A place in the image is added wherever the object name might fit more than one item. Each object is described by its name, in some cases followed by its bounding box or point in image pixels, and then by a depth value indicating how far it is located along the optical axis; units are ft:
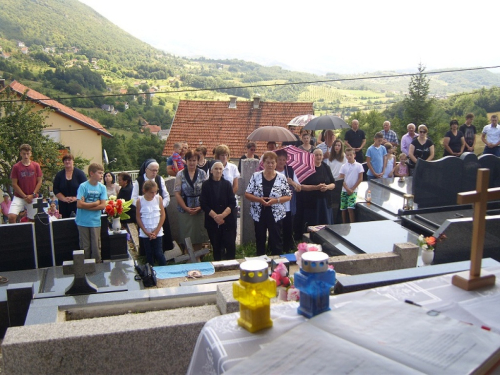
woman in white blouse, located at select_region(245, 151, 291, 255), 25.58
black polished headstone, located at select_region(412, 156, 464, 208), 29.53
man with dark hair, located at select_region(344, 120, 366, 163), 39.17
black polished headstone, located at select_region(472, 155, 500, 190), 30.66
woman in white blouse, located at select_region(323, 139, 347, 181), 31.58
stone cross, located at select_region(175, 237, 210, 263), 26.73
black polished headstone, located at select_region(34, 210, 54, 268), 24.02
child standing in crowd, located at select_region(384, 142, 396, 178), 37.45
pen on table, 7.45
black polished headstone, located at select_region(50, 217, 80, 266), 24.49
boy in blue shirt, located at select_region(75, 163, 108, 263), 24.02
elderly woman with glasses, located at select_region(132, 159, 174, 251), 25.98
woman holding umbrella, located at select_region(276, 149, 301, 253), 27.20
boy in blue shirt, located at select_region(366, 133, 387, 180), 36.58
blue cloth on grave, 21.98
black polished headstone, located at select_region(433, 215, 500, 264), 21.13
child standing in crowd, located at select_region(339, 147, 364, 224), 30.60
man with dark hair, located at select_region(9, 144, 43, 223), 29.37
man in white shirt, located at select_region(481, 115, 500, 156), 39.99
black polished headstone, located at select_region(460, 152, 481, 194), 29.84
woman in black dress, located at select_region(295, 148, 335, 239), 28.37
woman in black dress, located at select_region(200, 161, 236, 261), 25.41
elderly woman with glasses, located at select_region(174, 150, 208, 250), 26.81
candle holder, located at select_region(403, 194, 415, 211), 28.36
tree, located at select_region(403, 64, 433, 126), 89.30
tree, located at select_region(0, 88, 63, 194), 67.92
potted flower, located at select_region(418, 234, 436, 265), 21.19
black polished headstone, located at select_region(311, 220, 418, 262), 23.98
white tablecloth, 6.95
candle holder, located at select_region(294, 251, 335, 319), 7.31
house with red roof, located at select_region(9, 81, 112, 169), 126.52
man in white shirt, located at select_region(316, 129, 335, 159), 34.19
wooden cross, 8.45
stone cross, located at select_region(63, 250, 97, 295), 18.28
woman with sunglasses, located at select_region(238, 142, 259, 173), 31.53
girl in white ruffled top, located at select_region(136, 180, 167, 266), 24.13
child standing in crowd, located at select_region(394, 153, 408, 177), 37.47
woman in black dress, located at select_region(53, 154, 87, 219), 27.48
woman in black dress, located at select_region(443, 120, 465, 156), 39.22
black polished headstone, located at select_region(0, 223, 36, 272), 23.41
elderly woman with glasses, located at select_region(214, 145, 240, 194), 27.35
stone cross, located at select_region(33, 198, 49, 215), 25.75
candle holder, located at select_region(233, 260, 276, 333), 7.23
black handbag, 20.71
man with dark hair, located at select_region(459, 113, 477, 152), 39.96
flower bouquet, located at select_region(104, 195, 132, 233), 24.88
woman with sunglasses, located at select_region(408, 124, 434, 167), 38.01
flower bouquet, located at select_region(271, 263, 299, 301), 13.38
